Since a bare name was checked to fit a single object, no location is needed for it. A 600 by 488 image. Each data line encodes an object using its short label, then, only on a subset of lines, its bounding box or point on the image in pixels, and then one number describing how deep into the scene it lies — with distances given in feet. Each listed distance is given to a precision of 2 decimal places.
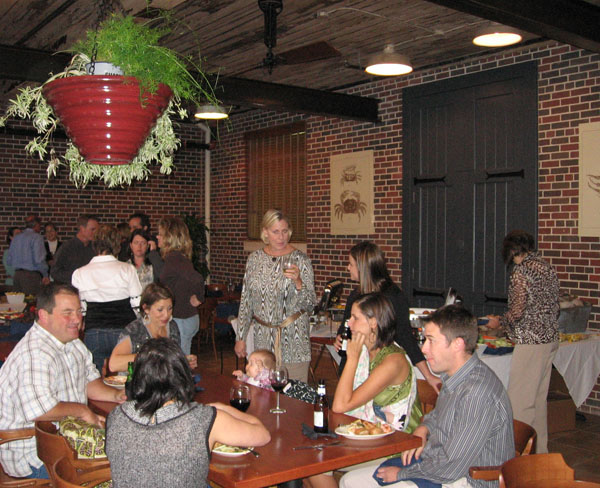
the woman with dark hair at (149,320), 13.35
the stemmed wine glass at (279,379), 10.62
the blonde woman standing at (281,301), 14.43
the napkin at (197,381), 11.86
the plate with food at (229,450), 8.27
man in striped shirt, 8.65
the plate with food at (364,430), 9.01
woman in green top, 10.46
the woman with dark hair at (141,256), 19.92
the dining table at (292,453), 7.80
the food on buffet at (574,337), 18.78
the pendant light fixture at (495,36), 16.61
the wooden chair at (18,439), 9.69
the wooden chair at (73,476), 7.85
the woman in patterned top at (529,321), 16.37
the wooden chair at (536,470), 7.75
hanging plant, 6.39
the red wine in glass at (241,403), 10.07
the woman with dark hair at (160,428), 7.04
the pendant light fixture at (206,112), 25.02
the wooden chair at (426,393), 11.83
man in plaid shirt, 9.84
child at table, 12.57
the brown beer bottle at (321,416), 9.29
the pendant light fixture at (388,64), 19.27
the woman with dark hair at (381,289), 13.01
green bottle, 7.34
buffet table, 18.51
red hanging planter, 6.28
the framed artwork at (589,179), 20.16
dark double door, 22.31
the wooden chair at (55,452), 8.52
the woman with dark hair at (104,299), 16.39
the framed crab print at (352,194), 27.91
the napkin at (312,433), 9.11
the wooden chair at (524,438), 9.57
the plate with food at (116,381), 11.83
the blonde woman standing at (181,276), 18.49
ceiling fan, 16.74
